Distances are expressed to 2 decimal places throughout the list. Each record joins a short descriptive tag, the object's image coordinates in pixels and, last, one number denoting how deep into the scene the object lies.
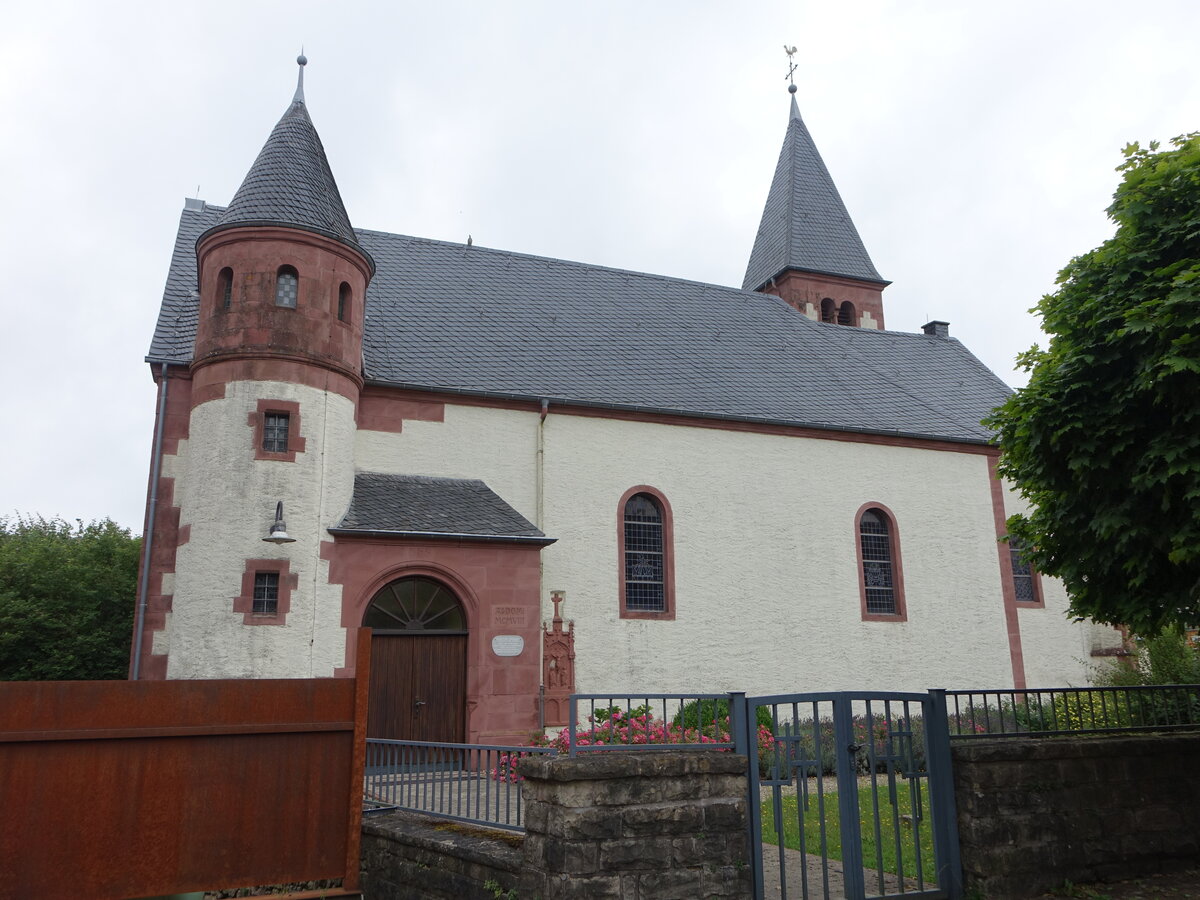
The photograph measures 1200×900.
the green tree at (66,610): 25.28
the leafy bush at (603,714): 15.41
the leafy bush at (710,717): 14.29
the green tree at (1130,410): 8.30
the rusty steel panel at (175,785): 4.68
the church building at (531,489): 14.24
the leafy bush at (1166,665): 15.80
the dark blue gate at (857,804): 6.99
